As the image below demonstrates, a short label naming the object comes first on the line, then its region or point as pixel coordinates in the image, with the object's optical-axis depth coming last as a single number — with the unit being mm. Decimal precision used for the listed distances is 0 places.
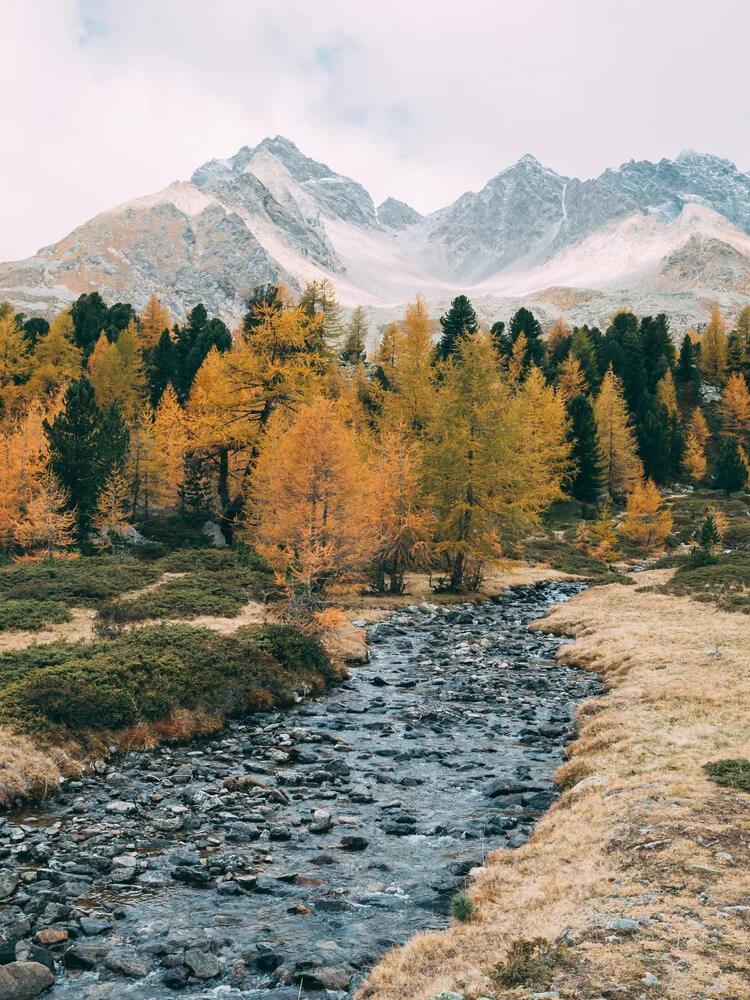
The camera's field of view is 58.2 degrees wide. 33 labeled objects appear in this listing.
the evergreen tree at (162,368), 72875
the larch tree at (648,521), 57562
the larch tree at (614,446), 73875
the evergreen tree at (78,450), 42562
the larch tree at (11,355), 66188
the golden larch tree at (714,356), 104250
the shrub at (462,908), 8508
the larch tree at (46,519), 38875
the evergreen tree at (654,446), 78562
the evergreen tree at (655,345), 99062
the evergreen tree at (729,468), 77438
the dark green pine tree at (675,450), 83812
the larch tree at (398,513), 37062
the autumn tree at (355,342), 89500
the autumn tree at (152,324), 88375
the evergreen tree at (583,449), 71312
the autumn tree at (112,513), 42688
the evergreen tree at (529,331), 94562
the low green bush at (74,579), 27519
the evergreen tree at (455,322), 84438
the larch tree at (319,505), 25906
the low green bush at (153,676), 15398
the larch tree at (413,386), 50000
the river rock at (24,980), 7422
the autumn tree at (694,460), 79062
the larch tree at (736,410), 88938
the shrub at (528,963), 6609
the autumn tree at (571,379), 85875
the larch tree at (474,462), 39812
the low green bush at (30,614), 23078
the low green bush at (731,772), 11234
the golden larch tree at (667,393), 87962
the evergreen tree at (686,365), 103875
